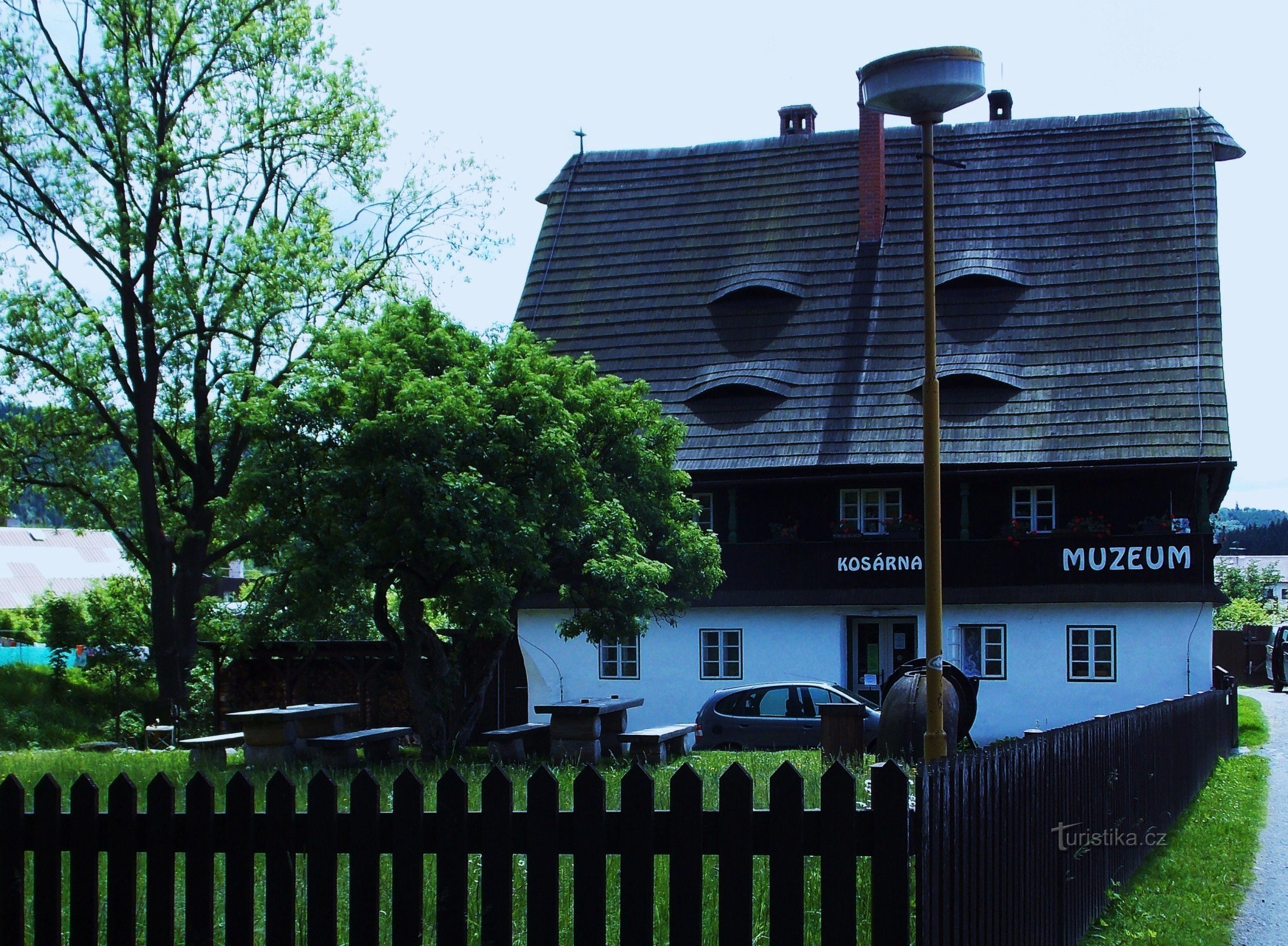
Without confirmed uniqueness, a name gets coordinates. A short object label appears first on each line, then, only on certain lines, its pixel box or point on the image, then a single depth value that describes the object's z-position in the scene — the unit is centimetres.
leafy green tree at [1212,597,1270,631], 6303
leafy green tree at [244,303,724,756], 1939
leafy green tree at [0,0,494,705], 3441
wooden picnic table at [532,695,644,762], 2031
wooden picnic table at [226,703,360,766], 2019
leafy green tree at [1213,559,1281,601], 8338
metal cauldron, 1802
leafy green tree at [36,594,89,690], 3622
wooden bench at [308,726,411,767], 1914
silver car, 2359
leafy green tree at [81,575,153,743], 3634
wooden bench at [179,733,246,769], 2047
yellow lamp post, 1168
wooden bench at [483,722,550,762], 1986
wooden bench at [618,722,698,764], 1938
